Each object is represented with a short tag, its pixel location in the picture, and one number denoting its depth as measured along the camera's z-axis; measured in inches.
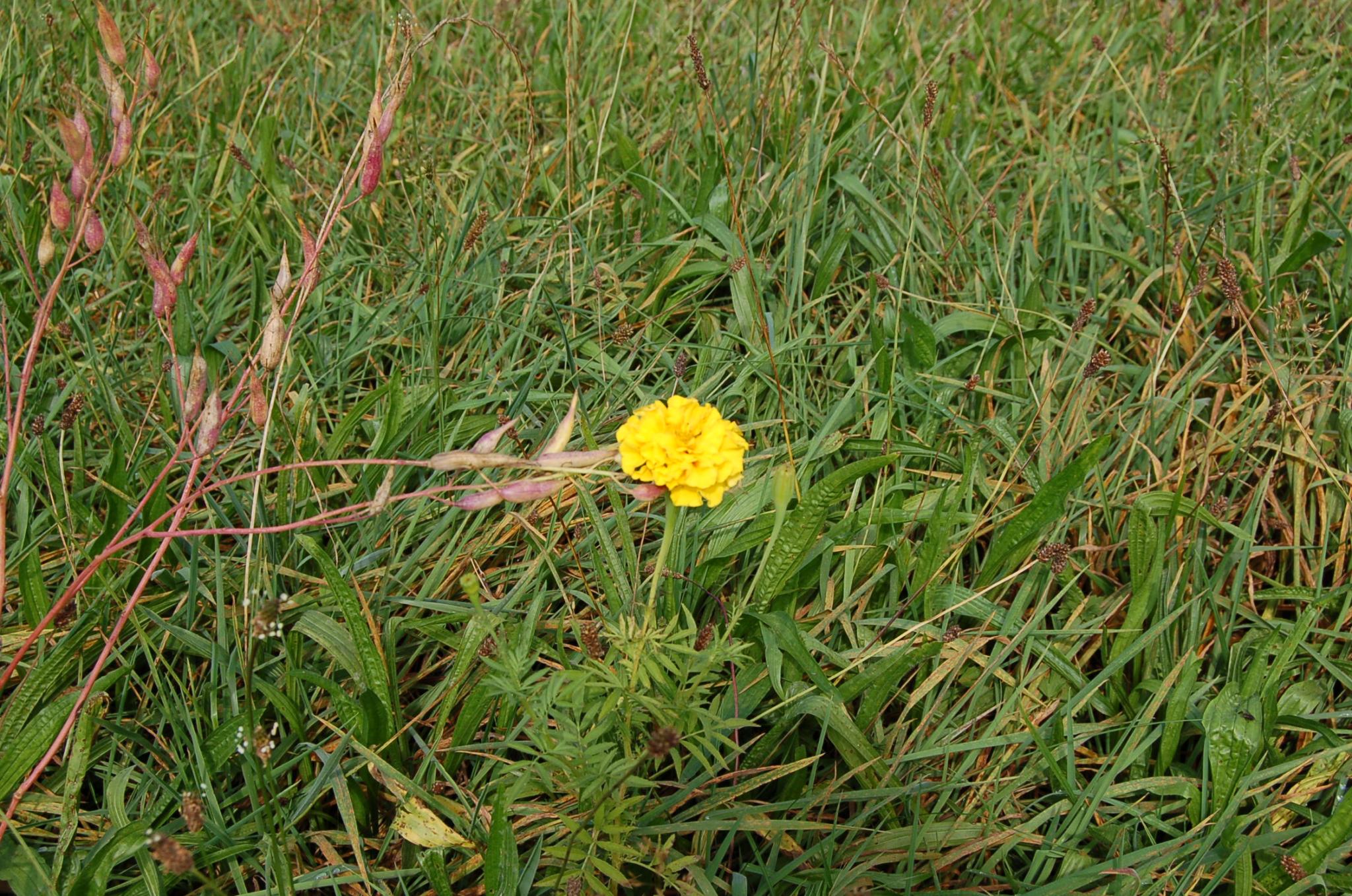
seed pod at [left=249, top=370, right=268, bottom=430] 34.9
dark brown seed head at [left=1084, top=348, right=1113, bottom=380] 40.3
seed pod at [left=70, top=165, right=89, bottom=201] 34.4
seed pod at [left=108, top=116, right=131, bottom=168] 35.0
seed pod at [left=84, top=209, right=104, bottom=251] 35.1
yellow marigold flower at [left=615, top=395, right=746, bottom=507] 31.9
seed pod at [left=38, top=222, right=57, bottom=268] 34.8
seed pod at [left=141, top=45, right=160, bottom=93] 35.2
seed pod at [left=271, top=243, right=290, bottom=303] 35.3
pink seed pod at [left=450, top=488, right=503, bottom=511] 33.1
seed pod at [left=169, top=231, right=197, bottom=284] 35.1
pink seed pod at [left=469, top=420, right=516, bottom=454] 32.8
